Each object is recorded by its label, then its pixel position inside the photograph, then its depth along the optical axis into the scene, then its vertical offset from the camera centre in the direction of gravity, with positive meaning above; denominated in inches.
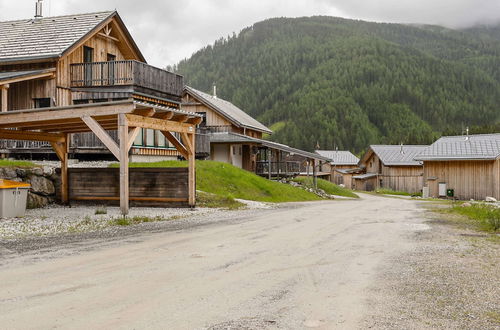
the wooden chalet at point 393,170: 2581.2 +16.2
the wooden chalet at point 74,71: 1066.9 +231.4
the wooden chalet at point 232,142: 1569.9 +101.8
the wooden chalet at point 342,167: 3134.8 +40.7
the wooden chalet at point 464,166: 1875.0 +25.1
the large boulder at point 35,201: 776.0 -43.6
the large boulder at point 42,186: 797.2 -19.7
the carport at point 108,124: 624.1 +72.0
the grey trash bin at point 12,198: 610.5 -30.6
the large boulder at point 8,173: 746.2 +1.4
